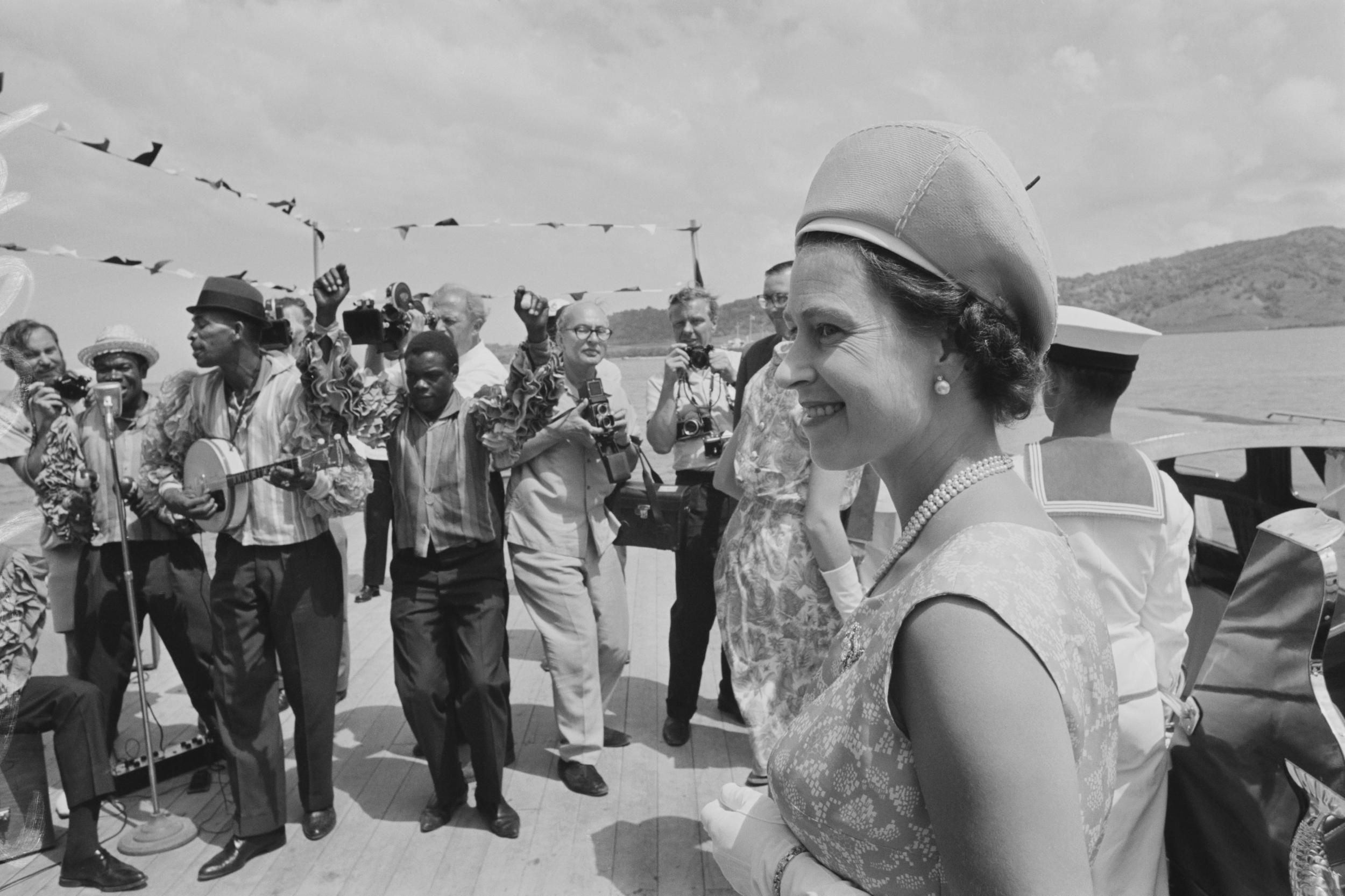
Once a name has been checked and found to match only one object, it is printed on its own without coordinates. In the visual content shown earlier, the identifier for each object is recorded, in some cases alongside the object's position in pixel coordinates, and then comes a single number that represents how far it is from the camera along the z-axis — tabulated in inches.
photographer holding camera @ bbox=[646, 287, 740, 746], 185.6
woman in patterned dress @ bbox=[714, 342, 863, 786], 133.3
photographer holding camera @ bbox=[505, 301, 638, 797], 167.3
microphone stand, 149.8
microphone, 152.8
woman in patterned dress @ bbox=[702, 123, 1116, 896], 34.4
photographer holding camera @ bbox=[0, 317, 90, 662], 172.9
